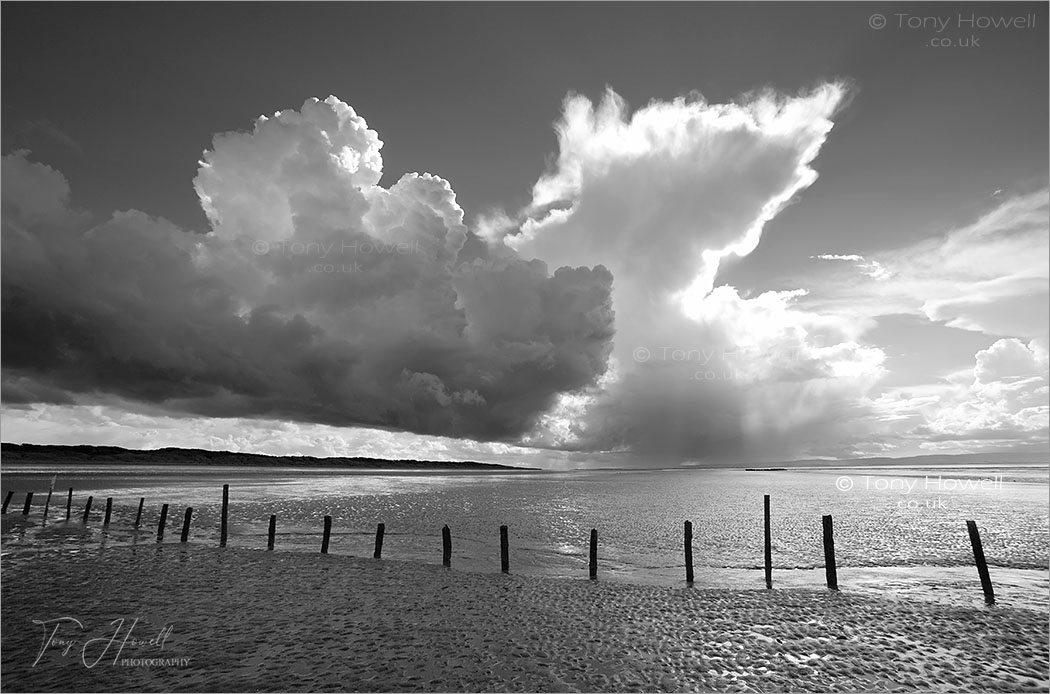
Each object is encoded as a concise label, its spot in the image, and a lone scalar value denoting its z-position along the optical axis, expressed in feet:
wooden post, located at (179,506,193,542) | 95.87
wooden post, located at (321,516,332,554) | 85.25
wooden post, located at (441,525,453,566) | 77.92
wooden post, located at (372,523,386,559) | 82.74
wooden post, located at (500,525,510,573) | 74.79
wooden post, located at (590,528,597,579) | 72.13
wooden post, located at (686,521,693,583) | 71.42
